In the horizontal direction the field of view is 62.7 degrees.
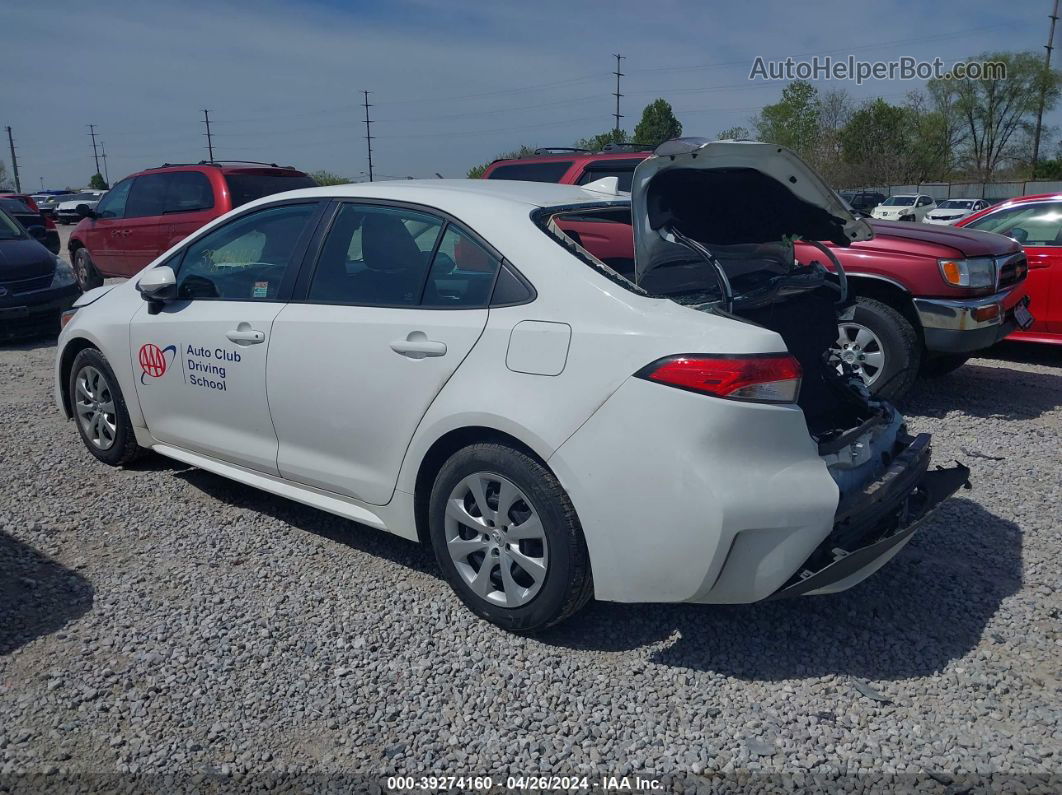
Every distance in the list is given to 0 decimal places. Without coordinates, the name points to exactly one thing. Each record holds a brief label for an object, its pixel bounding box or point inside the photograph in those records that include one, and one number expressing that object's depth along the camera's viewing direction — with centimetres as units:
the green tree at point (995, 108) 5809
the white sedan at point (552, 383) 281
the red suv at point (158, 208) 1015
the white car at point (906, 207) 3341
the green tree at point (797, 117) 5819
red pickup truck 592
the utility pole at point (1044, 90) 5131
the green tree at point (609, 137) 5297
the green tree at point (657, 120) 6544
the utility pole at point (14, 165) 9389
